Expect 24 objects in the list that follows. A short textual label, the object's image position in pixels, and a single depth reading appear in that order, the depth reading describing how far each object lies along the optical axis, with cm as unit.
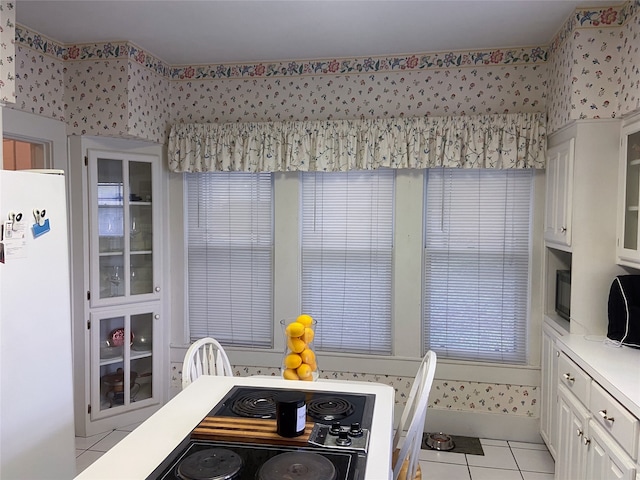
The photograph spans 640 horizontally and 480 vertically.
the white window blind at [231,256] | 370
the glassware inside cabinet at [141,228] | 357
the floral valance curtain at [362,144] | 320
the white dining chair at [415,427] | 174
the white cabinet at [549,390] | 288
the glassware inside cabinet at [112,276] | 346
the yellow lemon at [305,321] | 214
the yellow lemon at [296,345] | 210
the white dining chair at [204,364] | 228
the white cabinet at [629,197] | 242
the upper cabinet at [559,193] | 275
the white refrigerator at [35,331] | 203
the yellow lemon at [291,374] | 218
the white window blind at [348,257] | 353
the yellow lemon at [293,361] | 216
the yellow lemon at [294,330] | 205
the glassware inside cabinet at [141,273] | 360
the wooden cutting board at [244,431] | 152
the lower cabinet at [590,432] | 178
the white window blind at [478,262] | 335
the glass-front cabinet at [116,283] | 335
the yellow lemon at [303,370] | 217
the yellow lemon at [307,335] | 209
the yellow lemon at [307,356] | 217
